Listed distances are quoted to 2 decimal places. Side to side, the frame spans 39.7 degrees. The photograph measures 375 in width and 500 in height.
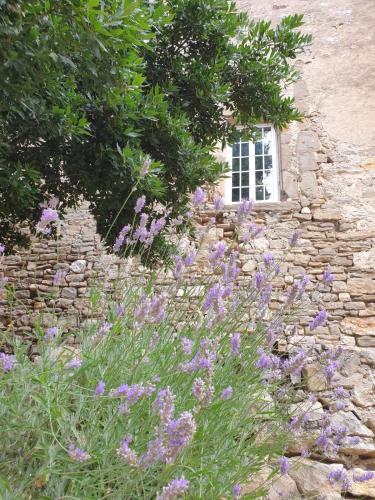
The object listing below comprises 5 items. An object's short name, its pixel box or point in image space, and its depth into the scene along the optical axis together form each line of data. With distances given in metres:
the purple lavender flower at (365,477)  2.21
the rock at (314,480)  2.56
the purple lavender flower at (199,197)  2.56
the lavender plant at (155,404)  1.53
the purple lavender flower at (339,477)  2.03
